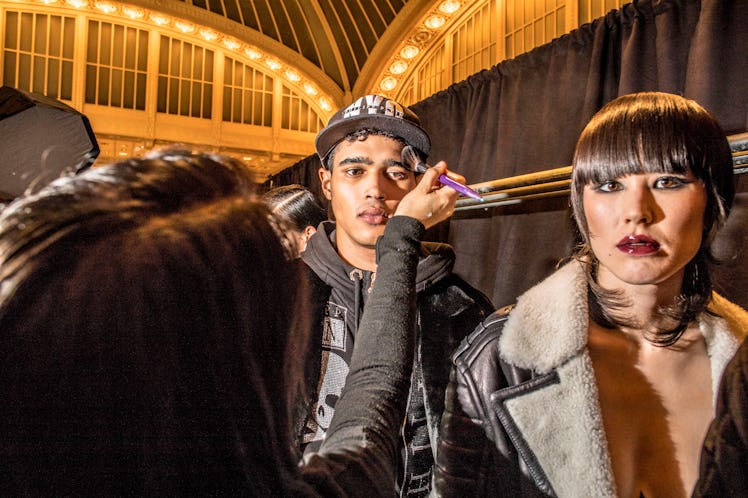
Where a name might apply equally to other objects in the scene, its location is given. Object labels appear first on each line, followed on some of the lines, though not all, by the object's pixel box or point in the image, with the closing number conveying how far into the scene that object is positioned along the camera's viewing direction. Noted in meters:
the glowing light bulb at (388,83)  7.35
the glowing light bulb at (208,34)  7.70
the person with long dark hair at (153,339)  0.34
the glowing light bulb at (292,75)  8.19
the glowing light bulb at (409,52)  6.94
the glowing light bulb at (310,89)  8.24
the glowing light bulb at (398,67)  7.16
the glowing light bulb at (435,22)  6.45
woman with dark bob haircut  0.91
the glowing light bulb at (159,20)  7.40
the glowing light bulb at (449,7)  6.14
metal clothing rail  1.26
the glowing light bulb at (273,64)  8.11
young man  1.15
